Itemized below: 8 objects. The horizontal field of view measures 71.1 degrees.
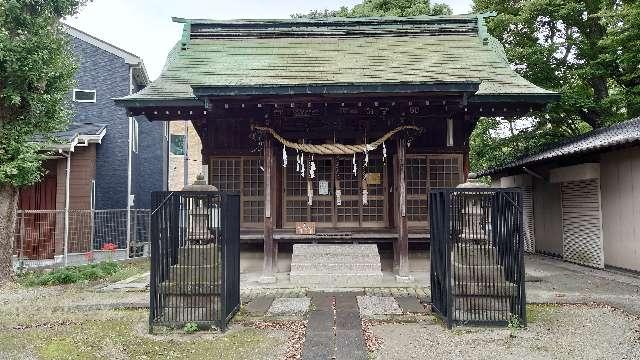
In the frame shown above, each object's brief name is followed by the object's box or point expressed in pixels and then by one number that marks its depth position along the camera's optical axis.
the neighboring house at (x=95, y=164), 14.06
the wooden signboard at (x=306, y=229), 10.60
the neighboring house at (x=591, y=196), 11.20
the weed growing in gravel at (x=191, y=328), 6.37
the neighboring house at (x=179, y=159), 25.09
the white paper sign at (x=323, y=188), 11.35
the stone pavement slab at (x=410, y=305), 7.43
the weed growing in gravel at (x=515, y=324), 6.41
